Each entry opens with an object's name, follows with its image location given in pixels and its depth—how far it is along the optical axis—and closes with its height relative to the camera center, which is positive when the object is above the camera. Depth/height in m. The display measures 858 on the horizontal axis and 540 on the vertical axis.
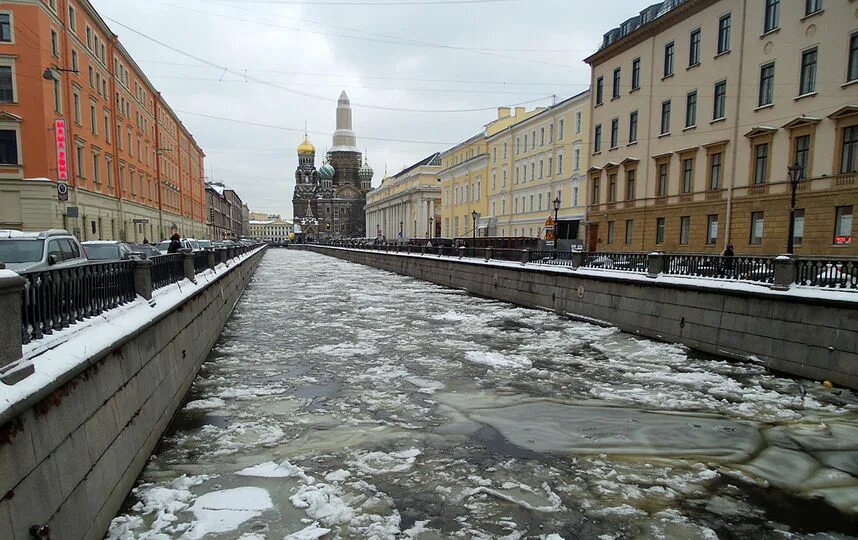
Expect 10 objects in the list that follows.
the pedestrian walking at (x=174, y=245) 20.03 -0.77
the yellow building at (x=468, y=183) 62.88 +6.29
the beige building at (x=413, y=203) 95.38 +5.04
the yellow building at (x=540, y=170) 44.09 +5.85
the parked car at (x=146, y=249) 22.83 -1.12
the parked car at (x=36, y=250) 10.05 -0.57
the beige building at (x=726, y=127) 22.34 +5.65
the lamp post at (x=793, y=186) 17.34 +1.74
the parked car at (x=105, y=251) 15.77 -0.84
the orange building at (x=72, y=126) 30.05 +6.39
